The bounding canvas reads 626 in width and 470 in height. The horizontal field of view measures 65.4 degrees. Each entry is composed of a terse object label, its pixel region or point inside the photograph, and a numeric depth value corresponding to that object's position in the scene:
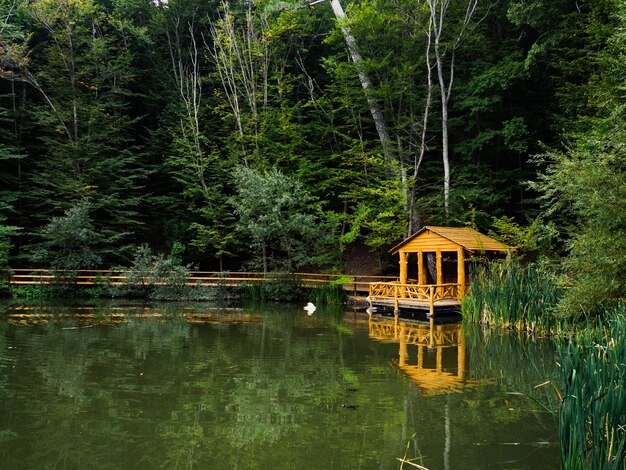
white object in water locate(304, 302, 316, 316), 17.04
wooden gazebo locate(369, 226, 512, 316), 15.57
